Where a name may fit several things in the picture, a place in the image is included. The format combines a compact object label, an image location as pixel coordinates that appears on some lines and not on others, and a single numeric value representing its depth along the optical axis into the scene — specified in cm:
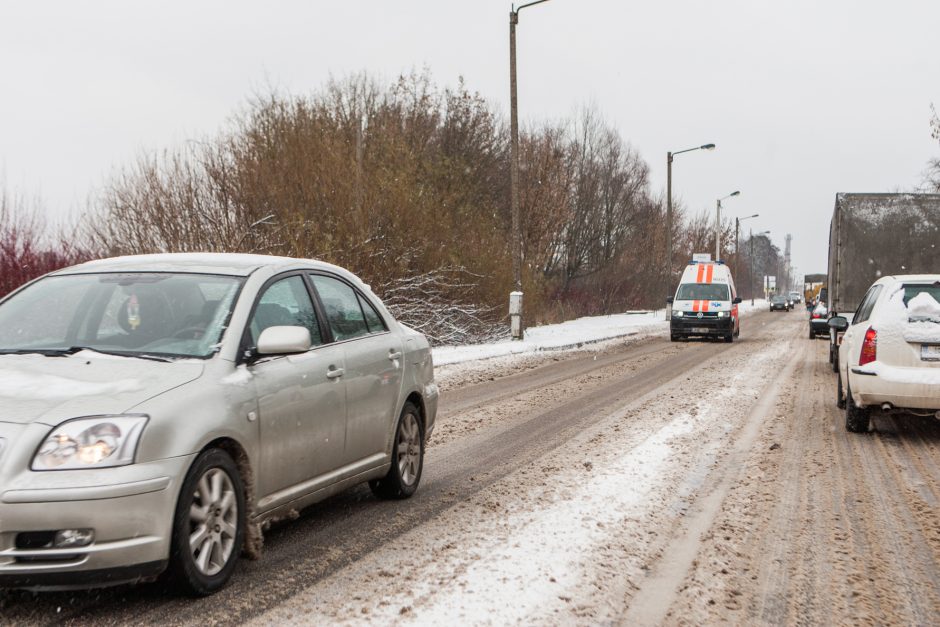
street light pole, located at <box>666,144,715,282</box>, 4459
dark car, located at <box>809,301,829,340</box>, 2948
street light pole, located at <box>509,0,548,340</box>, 2522
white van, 2930
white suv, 942
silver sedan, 396
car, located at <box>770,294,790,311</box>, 8100
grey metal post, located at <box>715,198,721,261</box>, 5953
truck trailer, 1756
